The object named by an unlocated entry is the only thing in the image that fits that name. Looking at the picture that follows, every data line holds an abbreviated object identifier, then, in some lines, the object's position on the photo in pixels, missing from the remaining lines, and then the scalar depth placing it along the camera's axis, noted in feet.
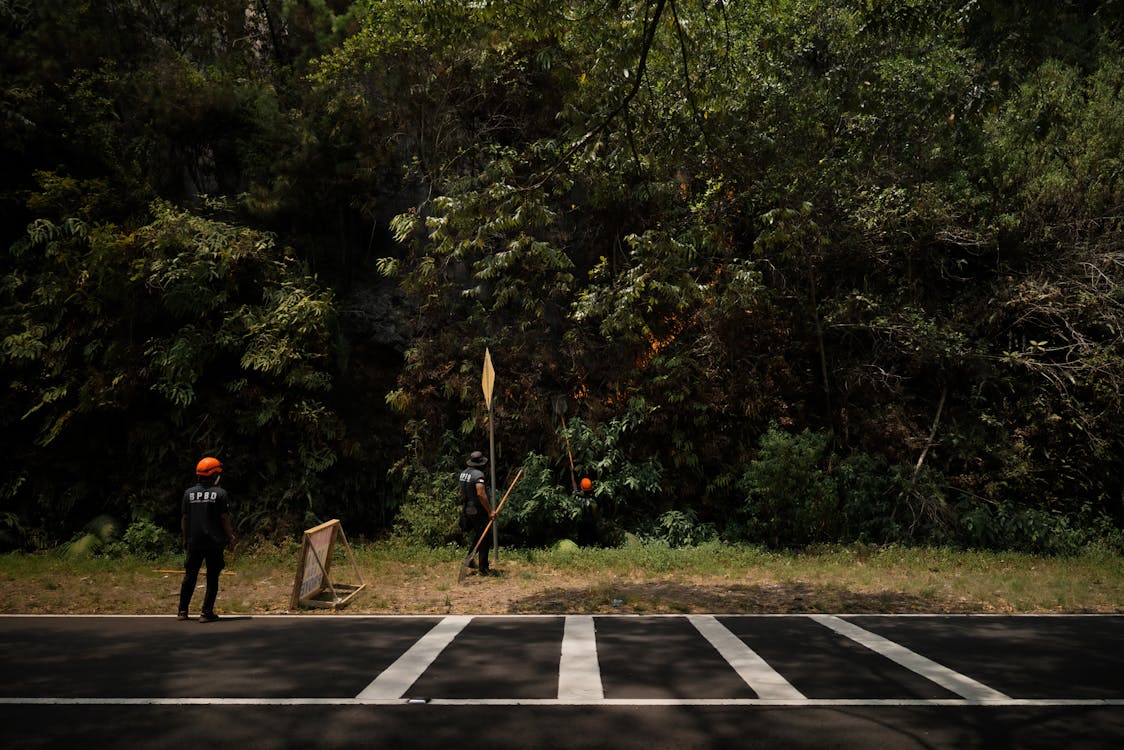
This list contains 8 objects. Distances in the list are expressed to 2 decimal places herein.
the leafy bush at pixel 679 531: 47.19
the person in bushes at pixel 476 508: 37.86
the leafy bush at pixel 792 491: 45.03
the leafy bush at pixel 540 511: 46.52
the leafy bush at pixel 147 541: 43.19
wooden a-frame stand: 29.95
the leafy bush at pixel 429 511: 46.83
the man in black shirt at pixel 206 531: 28.27
